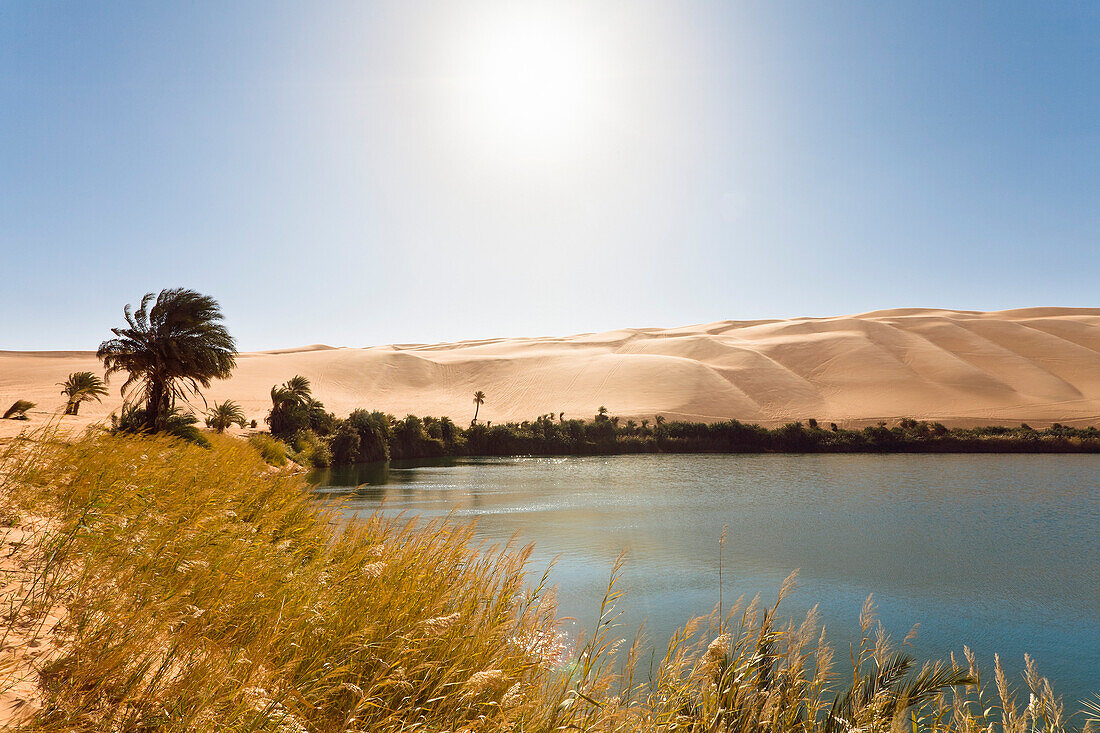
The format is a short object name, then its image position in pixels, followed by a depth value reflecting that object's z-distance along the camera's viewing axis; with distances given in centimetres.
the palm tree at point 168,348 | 2089
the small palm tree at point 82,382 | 2767
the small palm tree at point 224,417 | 3427
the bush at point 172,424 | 1923
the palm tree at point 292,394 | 4316
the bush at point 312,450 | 4045
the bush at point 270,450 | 2853
